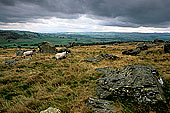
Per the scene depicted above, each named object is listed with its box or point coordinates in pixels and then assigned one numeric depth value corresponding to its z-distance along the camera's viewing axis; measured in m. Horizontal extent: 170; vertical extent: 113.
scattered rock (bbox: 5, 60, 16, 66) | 15.42
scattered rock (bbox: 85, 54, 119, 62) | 19.08
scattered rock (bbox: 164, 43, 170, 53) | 24.96
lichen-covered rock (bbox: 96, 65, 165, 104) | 5.12
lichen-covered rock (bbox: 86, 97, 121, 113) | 4.75
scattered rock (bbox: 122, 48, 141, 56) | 27.17
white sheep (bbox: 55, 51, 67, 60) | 20.42
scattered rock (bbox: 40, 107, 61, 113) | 4.34
